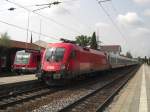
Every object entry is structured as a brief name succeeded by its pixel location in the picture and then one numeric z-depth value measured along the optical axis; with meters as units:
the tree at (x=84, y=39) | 111.94
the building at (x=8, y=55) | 36.91
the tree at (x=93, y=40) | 106.59
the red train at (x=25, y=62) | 34.25
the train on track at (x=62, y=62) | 20.00
